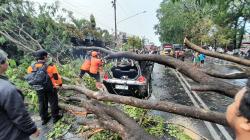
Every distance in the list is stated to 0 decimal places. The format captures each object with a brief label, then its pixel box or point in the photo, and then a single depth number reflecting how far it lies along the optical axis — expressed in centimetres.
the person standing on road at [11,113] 123
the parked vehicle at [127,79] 440
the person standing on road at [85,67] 472
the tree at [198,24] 1892
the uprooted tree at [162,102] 108
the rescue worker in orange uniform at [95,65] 464
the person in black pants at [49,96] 291
